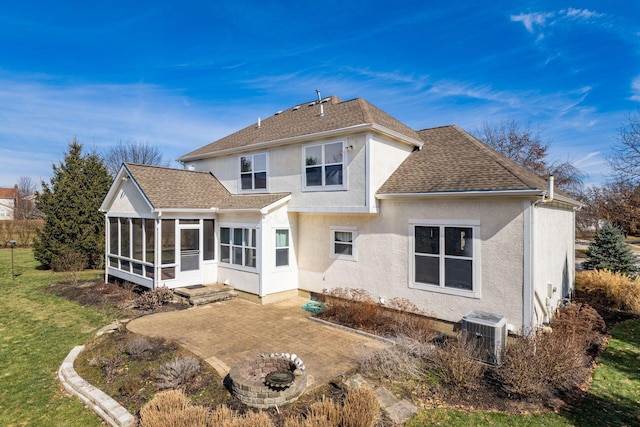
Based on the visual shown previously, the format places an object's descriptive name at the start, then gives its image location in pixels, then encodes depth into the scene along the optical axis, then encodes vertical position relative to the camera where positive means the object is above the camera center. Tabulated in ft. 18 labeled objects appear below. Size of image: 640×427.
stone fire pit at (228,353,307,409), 17.53 -9.89
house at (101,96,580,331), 27.40 -1.14
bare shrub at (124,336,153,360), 24.13 -10.54
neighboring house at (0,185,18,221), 210.14 +3.88
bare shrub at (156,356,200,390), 19.67 -10.38
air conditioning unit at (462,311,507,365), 22.76 -9.08
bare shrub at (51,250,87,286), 61.31 -10.14
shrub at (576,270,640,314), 39.50 -10.59
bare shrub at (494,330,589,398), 19.19 -9.74
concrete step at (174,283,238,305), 38.37 -10.30
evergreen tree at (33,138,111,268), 63.36 -0.44
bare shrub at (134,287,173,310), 37.01 -10.44
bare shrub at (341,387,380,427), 14.66 -9.39
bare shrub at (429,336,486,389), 20.01 -9.96
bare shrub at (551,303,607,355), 27.45 -10.63
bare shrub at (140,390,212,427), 14.24 -9.44
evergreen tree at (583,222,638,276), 54.85 -7.65
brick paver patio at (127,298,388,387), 23.53 -11.15
